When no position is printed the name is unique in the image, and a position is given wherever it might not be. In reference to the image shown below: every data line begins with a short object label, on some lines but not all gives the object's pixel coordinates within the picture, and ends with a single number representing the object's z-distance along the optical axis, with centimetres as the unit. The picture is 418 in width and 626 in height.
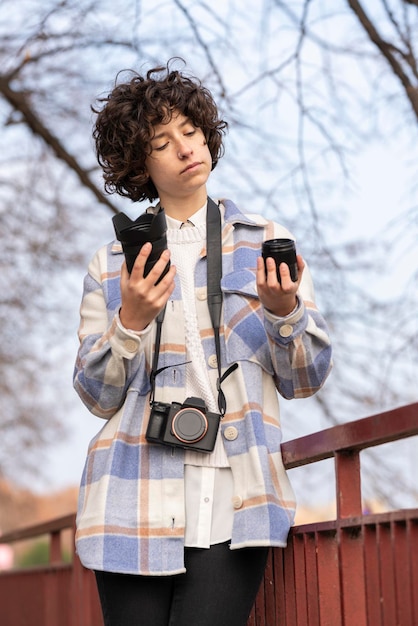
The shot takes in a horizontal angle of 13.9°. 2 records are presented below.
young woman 352
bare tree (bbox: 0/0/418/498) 946
